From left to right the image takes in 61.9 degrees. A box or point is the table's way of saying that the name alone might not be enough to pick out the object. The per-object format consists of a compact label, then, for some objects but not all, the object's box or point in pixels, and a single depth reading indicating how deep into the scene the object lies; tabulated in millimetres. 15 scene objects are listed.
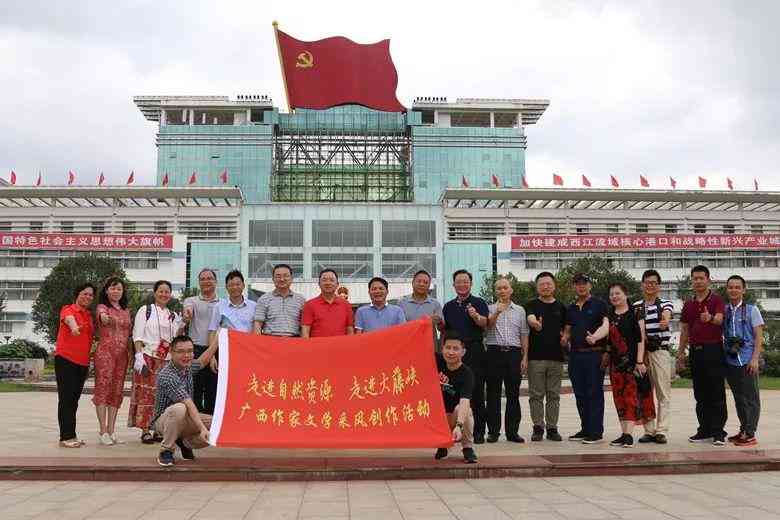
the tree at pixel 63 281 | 31469
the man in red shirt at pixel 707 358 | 6379
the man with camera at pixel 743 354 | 6156
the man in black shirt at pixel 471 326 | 6281
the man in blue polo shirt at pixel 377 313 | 6234
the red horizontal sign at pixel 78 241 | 44656
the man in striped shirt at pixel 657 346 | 6426
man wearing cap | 6316
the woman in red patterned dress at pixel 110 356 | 6199
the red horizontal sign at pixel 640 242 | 45906
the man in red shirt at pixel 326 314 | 6043
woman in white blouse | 6266
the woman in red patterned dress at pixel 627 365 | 6250
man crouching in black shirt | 5172
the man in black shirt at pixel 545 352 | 6520
